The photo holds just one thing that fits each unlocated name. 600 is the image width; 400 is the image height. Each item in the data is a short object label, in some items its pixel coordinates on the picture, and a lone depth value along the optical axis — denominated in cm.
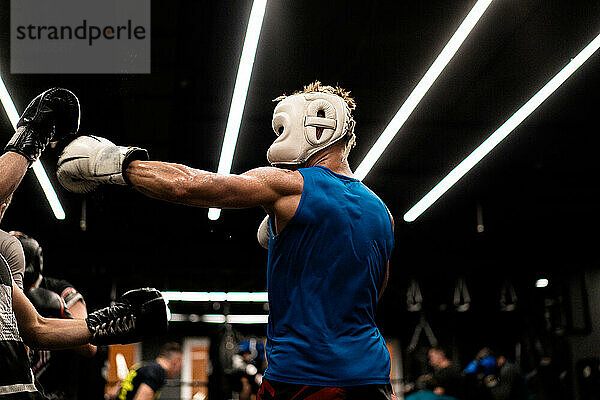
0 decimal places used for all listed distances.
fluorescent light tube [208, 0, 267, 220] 422
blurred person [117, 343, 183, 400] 555
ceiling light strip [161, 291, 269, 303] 1408
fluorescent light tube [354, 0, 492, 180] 431
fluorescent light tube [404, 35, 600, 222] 504
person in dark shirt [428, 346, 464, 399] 829
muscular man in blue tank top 188
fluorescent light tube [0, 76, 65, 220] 534
